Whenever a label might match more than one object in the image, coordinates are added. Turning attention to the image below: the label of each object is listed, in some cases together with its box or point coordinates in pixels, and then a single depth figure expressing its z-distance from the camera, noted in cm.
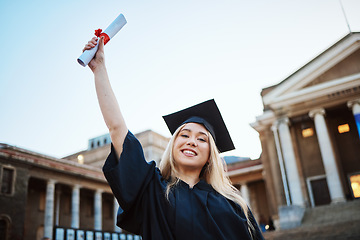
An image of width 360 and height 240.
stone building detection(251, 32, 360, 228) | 2597
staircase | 1348
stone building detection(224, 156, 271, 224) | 3847
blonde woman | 222
